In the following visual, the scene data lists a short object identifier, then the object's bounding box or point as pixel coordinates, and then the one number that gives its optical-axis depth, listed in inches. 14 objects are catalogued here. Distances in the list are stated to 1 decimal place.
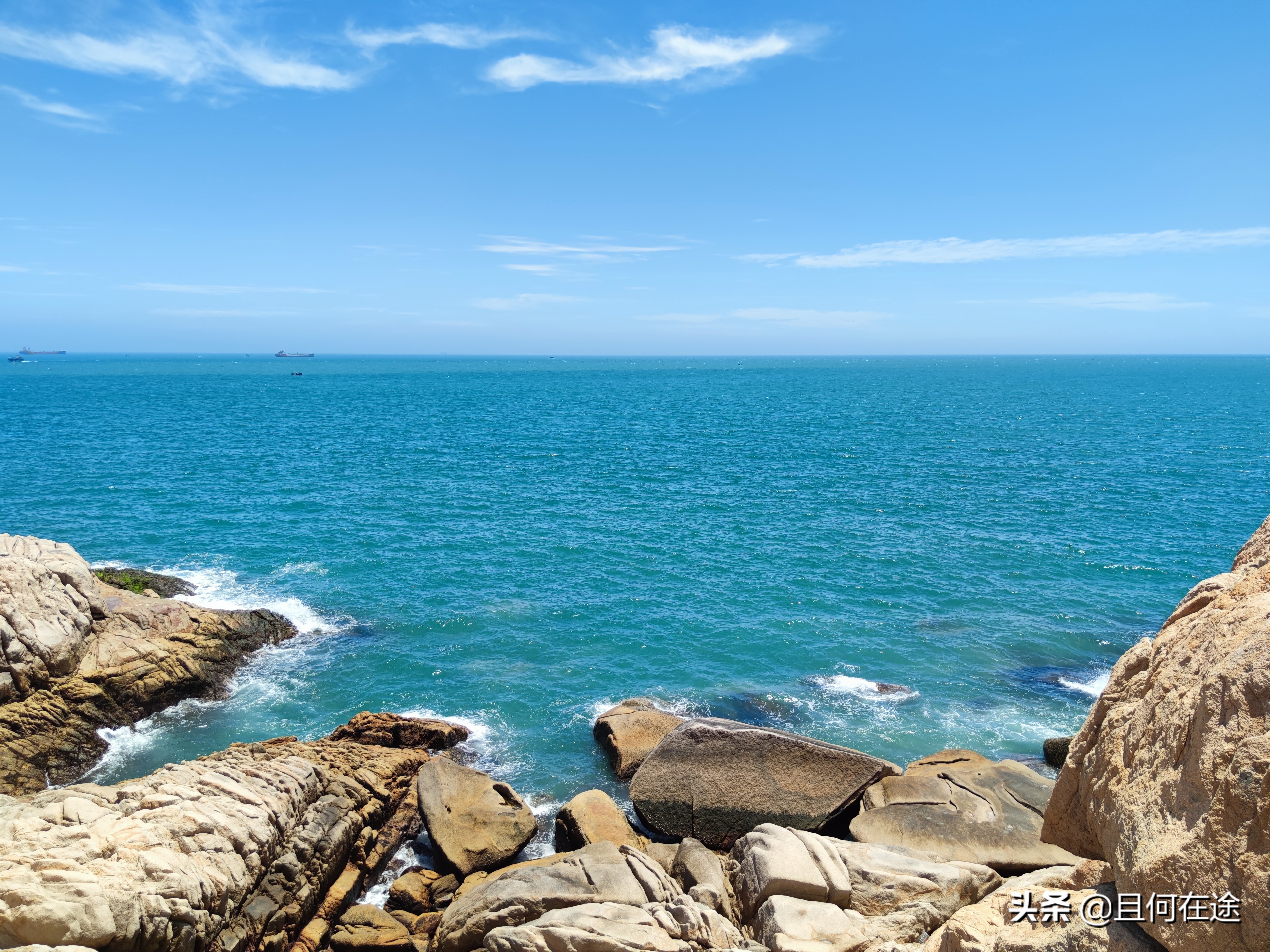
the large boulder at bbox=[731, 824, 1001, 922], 553.9
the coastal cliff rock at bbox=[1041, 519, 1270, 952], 238.4
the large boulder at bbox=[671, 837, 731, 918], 574.2
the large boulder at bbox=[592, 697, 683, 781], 948.6
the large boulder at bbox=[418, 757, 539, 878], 735.1
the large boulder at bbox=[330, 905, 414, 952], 607.8
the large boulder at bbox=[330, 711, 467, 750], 957.2
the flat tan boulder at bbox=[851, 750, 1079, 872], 659.4
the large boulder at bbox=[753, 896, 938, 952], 494.6
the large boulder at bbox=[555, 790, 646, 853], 732.0
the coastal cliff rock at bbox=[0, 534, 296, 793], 926.4
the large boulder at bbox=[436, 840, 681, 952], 557.6
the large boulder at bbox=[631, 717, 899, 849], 756.6
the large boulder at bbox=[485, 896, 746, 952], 497.0
